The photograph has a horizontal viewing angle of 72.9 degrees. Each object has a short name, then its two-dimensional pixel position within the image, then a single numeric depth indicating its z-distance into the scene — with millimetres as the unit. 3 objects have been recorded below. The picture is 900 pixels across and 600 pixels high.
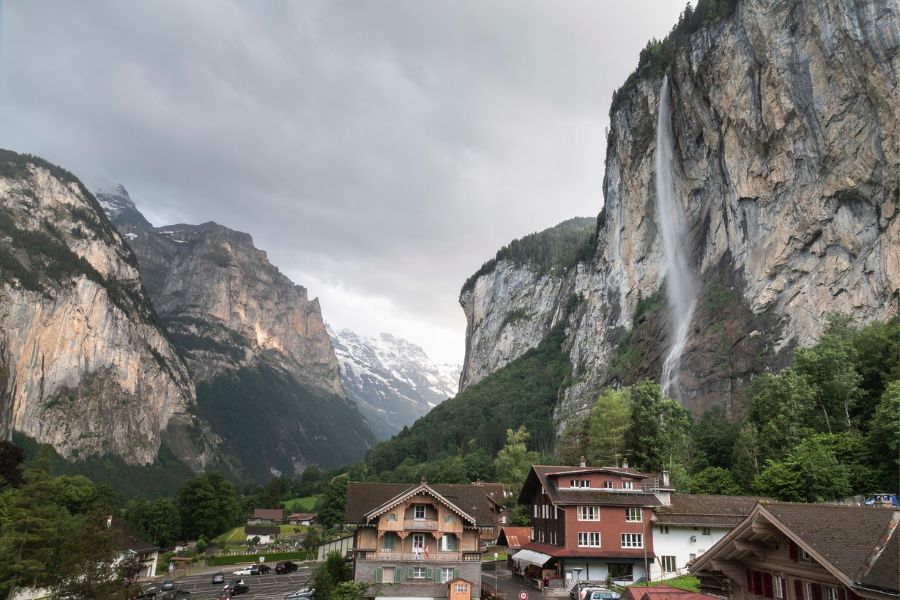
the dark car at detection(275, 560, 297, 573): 69938
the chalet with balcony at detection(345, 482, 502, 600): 43250
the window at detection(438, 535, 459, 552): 44825
